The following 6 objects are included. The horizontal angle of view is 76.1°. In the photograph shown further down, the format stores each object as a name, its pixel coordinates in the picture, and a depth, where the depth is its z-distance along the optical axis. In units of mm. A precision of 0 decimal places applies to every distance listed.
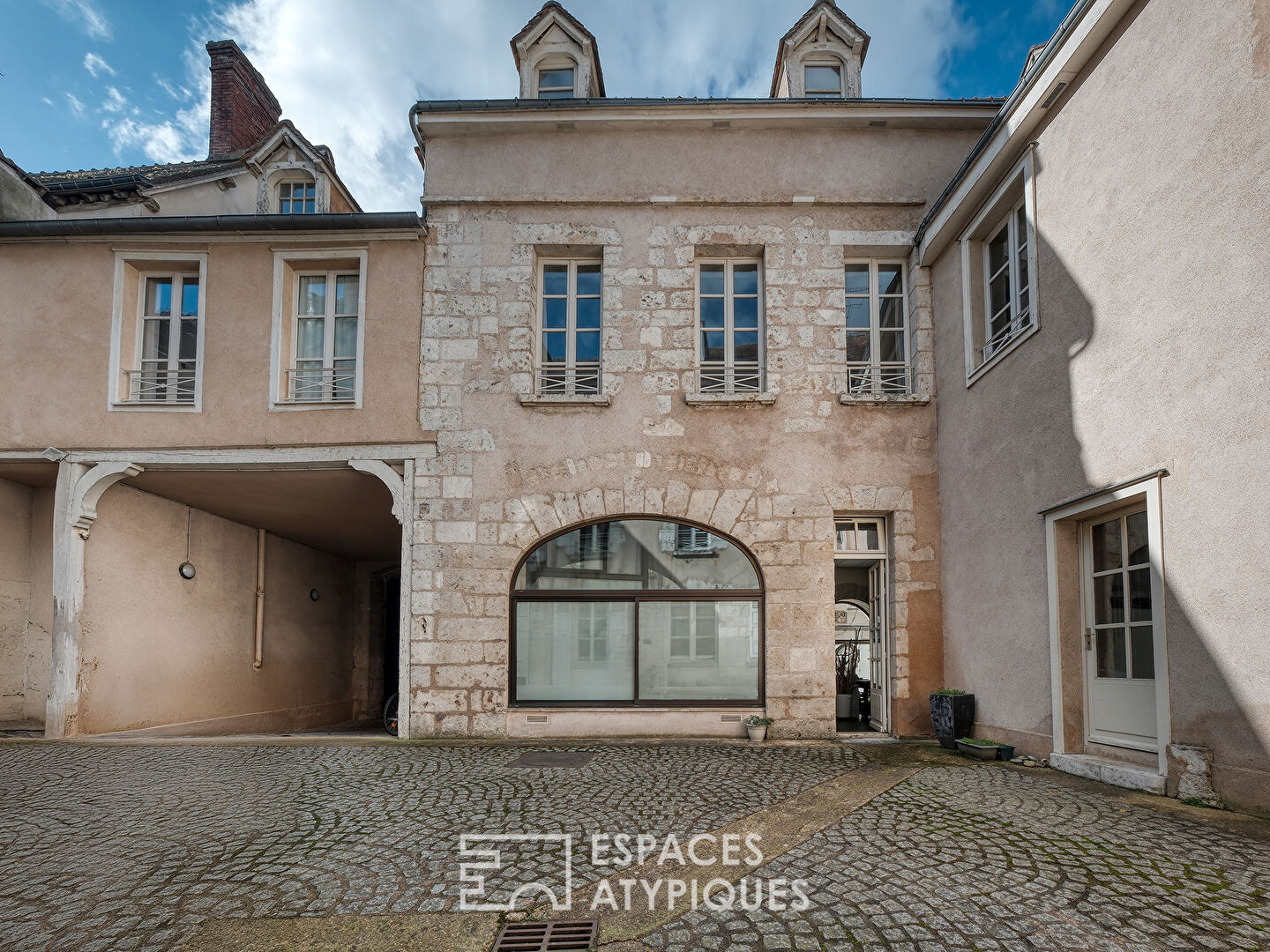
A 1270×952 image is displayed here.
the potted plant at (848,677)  9289
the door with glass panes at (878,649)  8055
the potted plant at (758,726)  7477
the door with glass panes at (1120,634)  5238
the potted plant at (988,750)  6391
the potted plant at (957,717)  7020
